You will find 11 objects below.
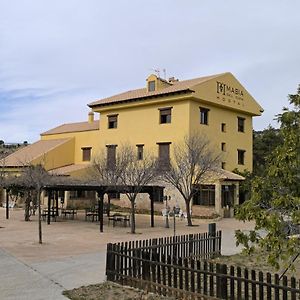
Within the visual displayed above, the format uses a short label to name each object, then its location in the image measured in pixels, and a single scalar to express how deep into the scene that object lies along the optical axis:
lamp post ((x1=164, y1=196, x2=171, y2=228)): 27.44
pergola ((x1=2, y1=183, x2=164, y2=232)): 18.69
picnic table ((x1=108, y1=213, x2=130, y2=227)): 21.02
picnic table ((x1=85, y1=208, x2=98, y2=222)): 23.86
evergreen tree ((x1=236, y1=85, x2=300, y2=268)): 5.00
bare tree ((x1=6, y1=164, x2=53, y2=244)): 19.77
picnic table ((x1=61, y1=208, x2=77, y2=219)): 25.47
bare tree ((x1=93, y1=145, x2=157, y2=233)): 19.01
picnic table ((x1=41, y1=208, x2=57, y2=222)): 23.92
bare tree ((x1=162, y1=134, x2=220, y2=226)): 23.57
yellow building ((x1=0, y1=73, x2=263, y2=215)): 28.55
